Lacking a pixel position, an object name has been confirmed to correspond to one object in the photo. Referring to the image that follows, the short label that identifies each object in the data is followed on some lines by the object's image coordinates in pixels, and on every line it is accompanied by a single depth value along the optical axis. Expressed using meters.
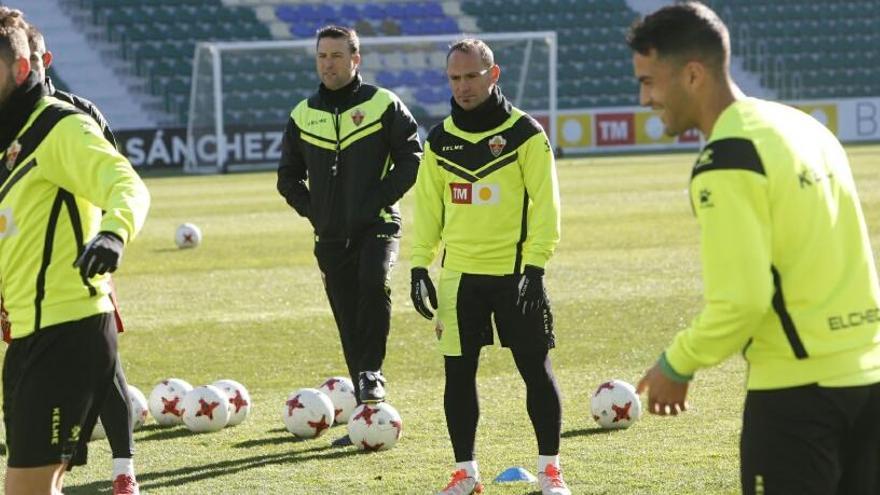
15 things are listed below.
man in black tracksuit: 16.28
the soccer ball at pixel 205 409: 16.86
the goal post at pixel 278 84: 71.27
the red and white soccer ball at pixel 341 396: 17.12
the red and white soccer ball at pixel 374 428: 15.49
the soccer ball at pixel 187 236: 38.73
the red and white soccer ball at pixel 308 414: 16.30
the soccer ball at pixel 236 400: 17.20
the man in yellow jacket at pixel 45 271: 9.47
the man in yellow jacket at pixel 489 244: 13.22
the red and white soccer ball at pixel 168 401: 17.25
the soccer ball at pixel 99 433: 16.66
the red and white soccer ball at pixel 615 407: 16.24
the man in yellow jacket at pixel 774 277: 7.36
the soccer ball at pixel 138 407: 17.09
